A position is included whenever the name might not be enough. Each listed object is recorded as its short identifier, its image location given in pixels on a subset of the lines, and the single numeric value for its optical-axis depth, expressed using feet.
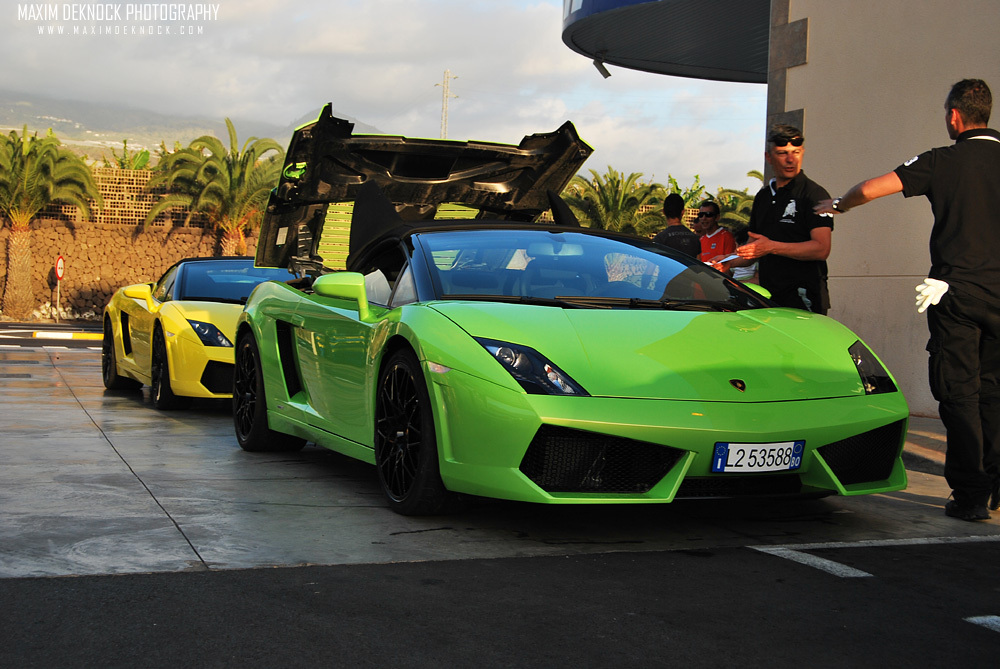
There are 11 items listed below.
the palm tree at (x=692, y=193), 139.54
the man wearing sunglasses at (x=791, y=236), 19.76
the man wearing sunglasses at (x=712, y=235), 28.94
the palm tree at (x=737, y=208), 114.93
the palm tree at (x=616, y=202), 112.57
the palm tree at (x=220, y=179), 108.17
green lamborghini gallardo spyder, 13.53
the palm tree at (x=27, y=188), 101.60
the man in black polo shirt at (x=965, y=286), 16.20
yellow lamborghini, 28.78
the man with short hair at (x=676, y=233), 28.89
